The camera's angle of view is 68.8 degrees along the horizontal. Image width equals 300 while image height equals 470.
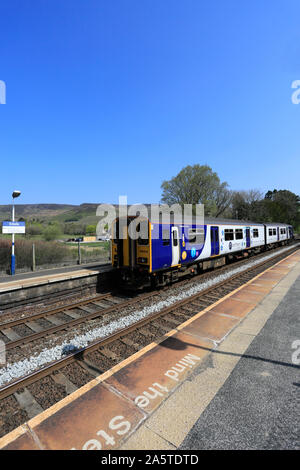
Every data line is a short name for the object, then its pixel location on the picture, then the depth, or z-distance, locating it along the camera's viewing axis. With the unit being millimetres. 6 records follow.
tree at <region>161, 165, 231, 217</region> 39938
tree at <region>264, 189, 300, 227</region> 52312
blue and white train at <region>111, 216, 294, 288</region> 8586
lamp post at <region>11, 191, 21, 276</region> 12210
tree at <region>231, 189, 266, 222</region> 50672
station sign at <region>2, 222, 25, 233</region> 12373
